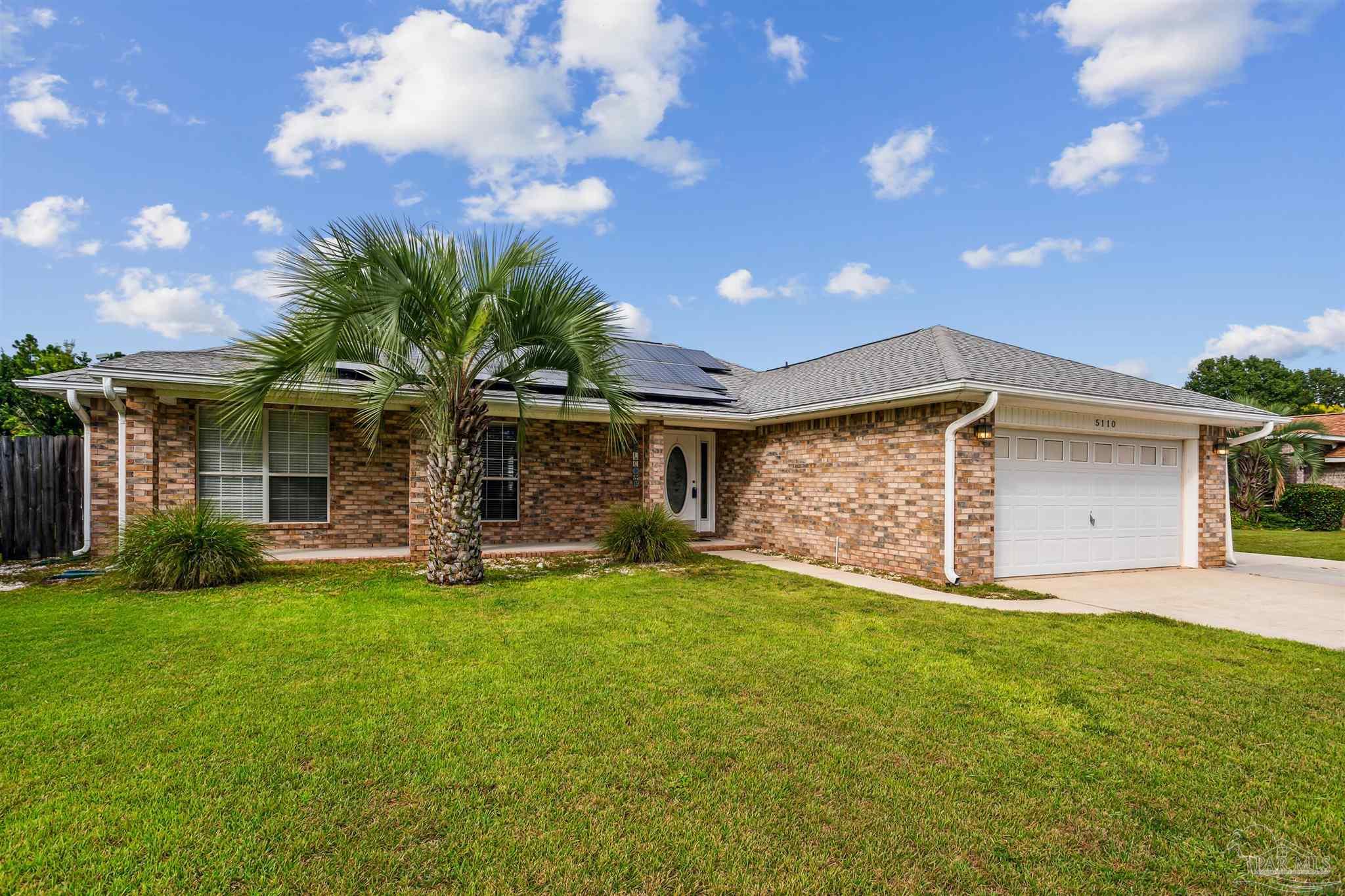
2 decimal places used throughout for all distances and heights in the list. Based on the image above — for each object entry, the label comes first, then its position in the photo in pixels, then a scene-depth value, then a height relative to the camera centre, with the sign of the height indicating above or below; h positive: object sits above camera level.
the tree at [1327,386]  50.09 +5.38
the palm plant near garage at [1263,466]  18.80 -0.45
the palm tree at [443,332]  7.11 +1.46
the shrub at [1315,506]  18.27 -1.65
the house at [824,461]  8.79 -0.16
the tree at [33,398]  15.02 +1.41
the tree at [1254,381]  43.94 +5.17
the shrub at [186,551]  7.54 -1.25
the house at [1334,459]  21.30 -0.28
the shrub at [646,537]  10.40 -1.45
